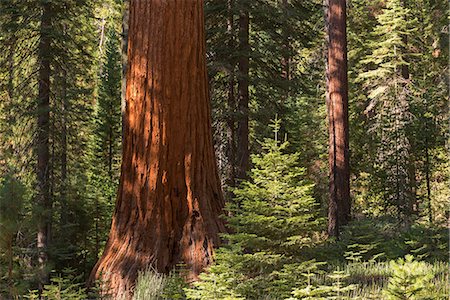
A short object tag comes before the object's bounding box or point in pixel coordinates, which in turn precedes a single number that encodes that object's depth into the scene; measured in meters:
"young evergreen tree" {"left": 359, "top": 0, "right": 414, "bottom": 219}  22.89
